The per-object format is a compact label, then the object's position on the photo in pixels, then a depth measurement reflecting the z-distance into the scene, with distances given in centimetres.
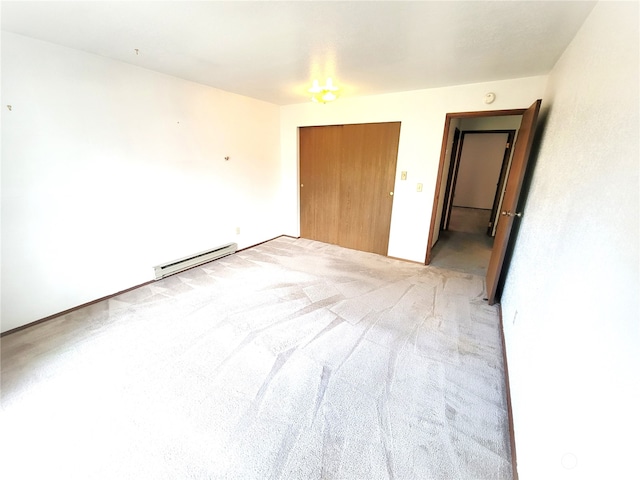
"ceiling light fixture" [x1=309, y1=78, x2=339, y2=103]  270
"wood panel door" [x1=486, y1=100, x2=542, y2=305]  213
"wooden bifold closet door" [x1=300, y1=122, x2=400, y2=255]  351
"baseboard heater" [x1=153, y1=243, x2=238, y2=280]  292
